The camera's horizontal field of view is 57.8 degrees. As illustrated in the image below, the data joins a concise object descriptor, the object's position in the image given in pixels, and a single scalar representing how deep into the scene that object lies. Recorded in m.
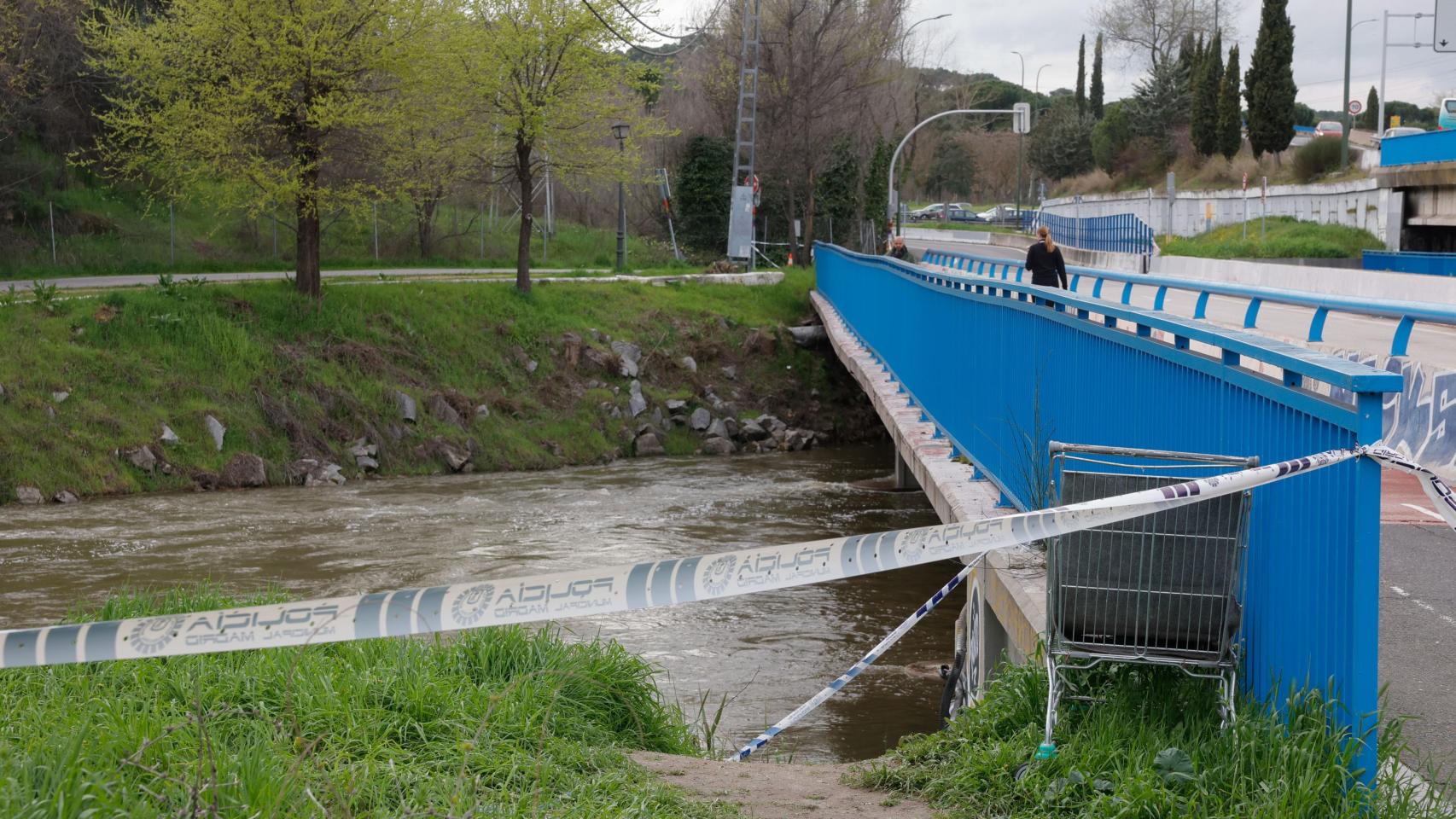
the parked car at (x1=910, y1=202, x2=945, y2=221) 95.67
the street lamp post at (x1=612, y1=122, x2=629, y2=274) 39.89
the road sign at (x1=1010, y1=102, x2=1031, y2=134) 43.50
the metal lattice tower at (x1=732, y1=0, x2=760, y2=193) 40.34
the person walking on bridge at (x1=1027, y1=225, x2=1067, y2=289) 19.97
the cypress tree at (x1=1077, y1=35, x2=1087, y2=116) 95.56
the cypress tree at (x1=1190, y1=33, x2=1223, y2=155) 63.50
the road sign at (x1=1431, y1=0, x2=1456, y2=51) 24.61
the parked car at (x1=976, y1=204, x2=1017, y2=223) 88.88
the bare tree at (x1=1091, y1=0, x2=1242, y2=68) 87.25
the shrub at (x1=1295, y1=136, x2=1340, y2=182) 54.25
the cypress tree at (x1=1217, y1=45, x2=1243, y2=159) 61.91
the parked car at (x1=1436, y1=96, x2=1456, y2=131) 41.34
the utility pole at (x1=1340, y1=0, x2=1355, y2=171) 50.18
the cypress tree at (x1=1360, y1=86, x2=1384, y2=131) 92.31
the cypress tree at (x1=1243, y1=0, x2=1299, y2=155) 56.25
